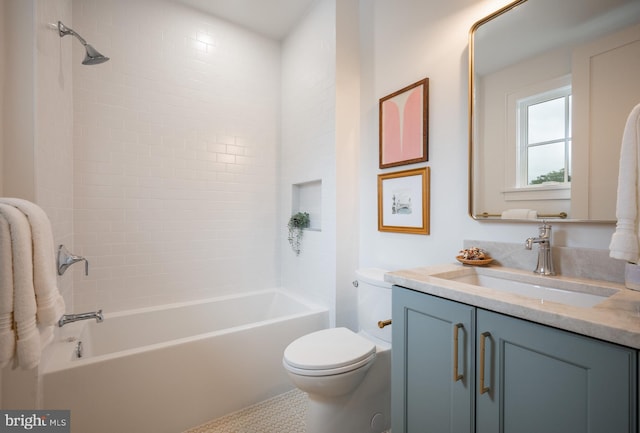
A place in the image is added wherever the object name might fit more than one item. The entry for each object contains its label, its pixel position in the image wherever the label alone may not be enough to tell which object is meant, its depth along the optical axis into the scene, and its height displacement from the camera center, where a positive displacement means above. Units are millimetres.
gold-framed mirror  1059 +449
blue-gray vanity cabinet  667 -462
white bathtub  1452 -904
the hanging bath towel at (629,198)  776 +40
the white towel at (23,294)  828 -231
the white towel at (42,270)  898 -174
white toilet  1367 -762
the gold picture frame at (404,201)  1739 +80
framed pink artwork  1724 +563
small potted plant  2568 -118
